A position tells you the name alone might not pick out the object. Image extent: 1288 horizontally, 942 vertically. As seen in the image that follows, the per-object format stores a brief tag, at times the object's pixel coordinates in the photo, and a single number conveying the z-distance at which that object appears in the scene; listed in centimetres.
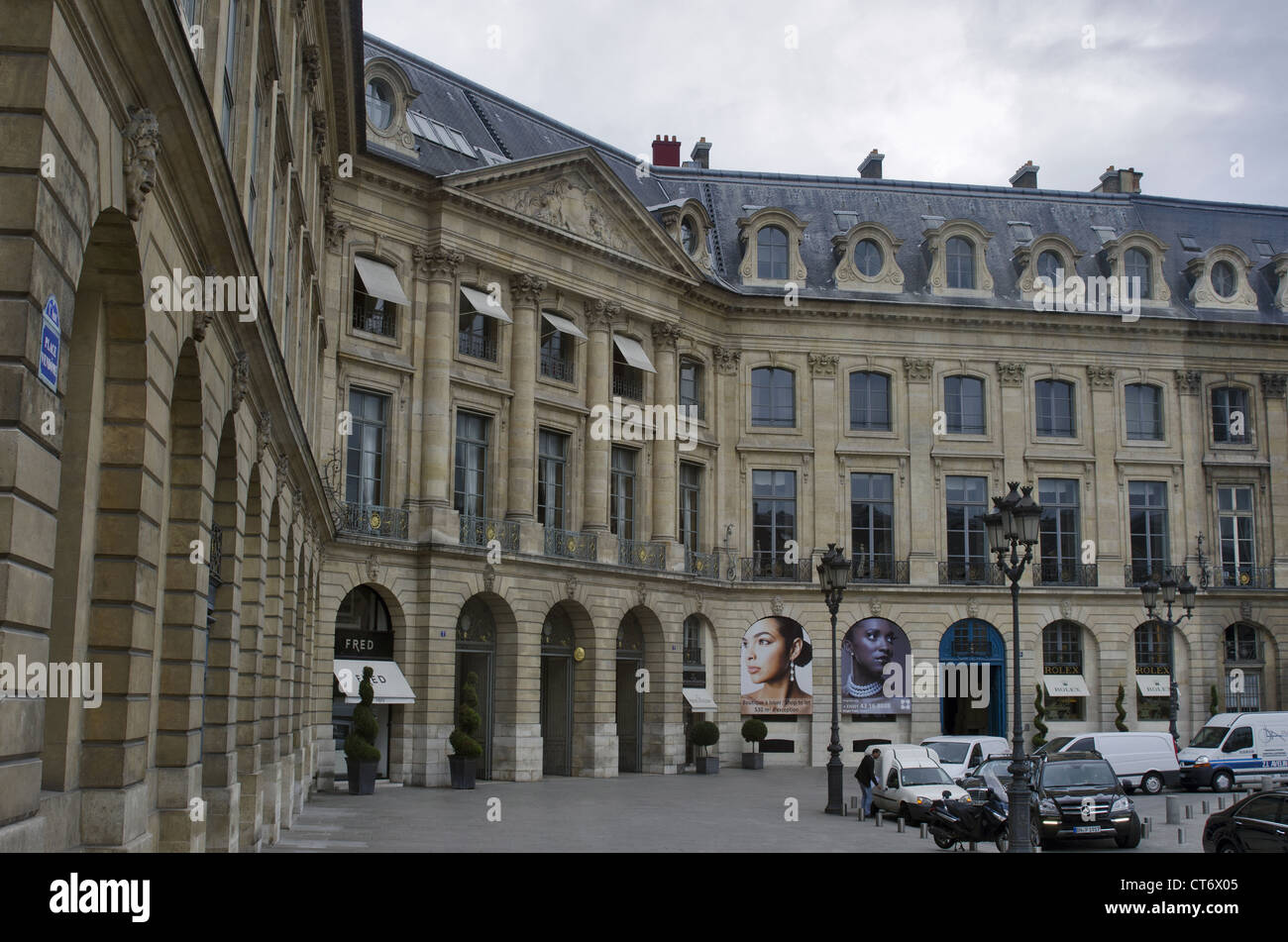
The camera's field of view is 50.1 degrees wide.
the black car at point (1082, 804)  2181
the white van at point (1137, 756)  3459
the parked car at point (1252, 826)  1683
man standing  2752
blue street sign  729
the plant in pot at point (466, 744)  3253
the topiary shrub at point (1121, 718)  4597
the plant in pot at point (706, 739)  4109
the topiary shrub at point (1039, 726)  4444
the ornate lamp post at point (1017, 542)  1766
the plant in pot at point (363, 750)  2998
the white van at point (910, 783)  2550
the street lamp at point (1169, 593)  3562
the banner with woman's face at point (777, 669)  4528
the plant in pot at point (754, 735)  4356
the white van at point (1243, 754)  3669
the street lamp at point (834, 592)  2832
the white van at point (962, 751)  3088
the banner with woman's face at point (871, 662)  4578
